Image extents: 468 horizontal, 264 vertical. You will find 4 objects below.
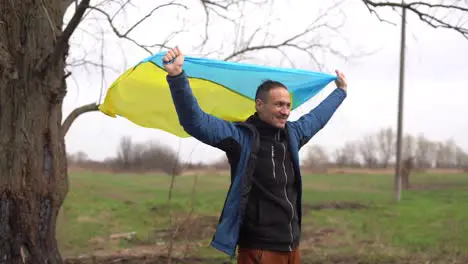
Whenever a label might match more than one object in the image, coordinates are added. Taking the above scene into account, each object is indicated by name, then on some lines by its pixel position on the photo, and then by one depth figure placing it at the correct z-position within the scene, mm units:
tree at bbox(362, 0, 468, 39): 6156
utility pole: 19672
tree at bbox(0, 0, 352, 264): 6246
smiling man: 3518
